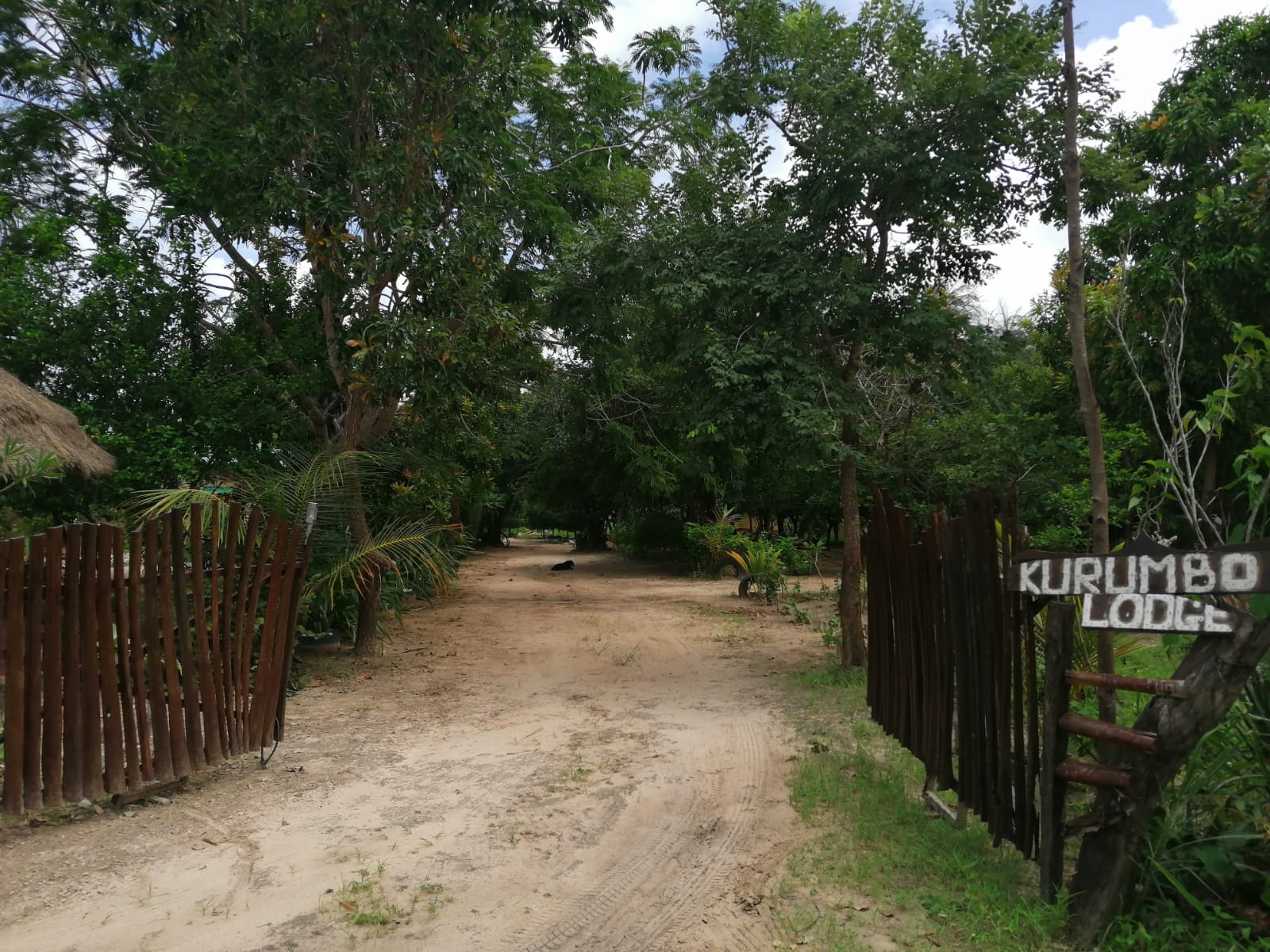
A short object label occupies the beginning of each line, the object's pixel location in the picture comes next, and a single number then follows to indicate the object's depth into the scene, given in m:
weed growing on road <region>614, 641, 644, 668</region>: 9.83
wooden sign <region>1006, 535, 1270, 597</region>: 2.81
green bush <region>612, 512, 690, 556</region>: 23.98
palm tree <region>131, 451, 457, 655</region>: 8.11
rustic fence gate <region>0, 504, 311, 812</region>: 4.11
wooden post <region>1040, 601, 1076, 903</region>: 3.27
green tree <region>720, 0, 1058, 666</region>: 7.86
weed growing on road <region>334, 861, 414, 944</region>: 3.48
